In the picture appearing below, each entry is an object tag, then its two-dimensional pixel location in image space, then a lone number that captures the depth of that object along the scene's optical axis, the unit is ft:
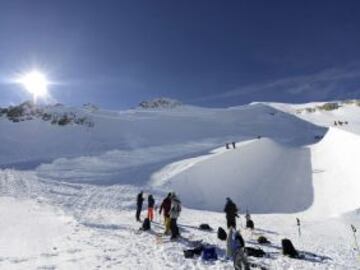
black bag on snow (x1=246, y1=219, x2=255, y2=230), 65.77
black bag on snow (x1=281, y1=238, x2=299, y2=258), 46.11
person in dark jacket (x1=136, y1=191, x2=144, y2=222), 68.90
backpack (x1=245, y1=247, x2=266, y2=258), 44.75
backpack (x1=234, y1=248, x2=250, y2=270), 35.99
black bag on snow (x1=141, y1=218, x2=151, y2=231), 58.75
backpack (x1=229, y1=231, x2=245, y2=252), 36.42
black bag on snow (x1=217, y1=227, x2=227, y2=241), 54.48
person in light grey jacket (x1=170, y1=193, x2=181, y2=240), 52.57
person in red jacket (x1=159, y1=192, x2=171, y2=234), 57.11
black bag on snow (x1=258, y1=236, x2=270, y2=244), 53.83
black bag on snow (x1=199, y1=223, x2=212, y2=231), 62.18
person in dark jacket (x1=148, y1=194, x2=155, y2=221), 67.07
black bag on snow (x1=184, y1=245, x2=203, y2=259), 42.39
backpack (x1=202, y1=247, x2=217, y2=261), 41.91
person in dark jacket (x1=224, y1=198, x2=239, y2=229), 60.34
